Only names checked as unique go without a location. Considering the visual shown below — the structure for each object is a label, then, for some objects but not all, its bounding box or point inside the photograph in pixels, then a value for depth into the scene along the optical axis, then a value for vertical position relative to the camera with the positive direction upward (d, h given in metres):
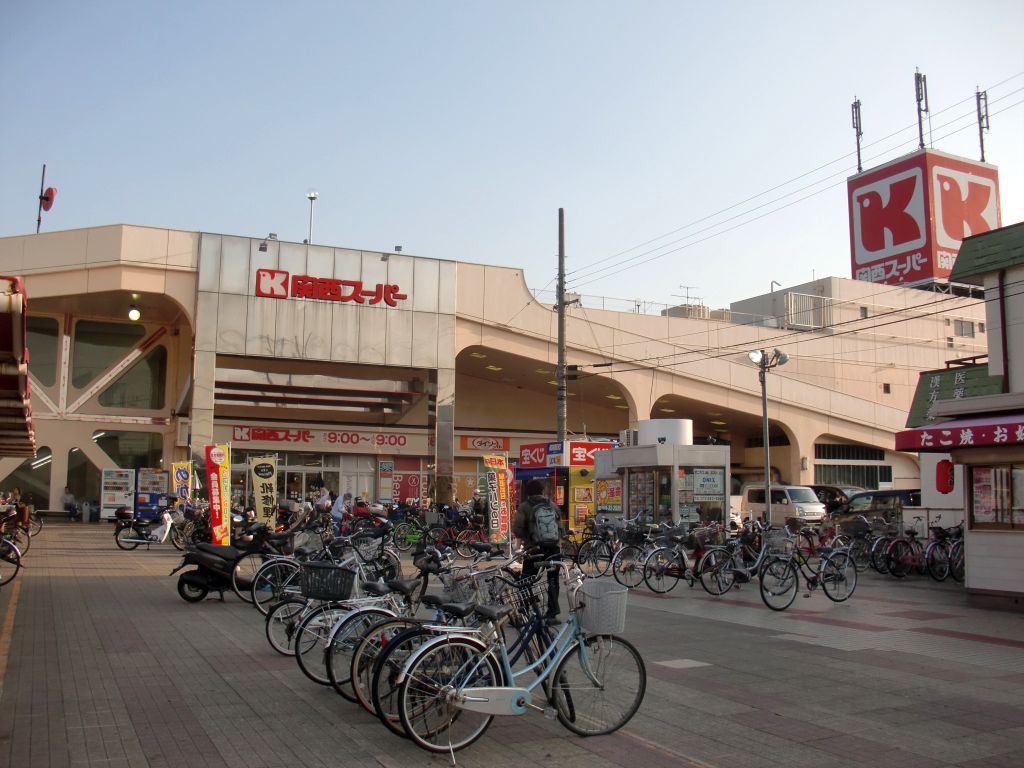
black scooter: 12.27 -1.09
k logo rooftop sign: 49.50 +15.58
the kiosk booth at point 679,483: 21.03 +0.22
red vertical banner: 18.23 -0.03
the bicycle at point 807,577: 12.79 -1.20
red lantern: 15.30 +0.30
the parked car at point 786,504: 29.05 -0.34
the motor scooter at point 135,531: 22.12 -1.09
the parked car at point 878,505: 23.13 -0.29
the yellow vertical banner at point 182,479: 28.08 +0.25
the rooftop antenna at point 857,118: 54.38 +22.47
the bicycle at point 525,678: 5.54 -1.19
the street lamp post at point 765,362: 23.58 +3.46
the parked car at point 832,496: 34.17 -0.07
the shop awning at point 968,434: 12.48 +0.87
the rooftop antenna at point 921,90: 49.99 +22.37
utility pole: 27.33 +5.79
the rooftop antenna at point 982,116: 48.14 +20.88
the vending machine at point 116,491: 32.66 -0.16
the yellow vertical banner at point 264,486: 24.67 +0.06
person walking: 10.63 -0.40
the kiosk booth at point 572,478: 25.45 +0.38
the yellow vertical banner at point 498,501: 21.92 -0.25
